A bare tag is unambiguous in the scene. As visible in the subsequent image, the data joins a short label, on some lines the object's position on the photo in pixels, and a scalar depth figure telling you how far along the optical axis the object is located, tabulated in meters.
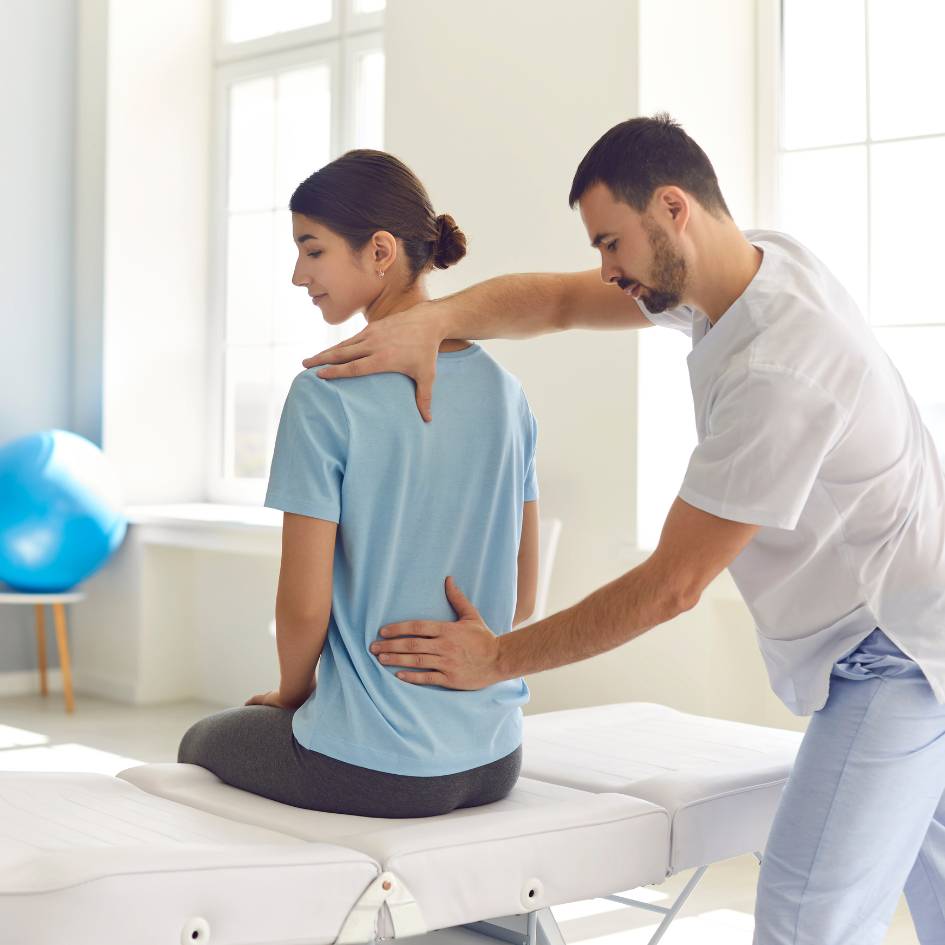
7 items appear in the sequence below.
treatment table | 1.33
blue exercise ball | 4.68
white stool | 4.92
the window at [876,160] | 3.54
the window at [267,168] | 5.17
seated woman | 1.57
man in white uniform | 1.47
